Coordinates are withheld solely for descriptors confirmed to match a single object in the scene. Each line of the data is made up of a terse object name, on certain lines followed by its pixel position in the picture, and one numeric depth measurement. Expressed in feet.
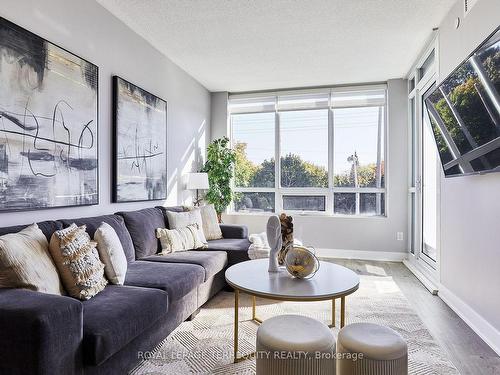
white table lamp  14.42
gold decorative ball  6.84
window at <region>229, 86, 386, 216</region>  16.55
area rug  6.37
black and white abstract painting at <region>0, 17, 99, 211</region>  6.56
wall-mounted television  6.40
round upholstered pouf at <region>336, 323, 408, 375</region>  4.65
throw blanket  10.83
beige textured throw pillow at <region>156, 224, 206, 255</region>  10.24
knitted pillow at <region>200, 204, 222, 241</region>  12.77
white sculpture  7.38
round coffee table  5.96
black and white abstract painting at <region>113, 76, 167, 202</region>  10.05
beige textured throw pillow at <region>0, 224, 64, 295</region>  5.09
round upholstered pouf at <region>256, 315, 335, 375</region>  4.66
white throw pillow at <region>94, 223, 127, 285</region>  6.95
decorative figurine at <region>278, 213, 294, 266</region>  8.11
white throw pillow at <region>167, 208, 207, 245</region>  11.18
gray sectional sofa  4.18
